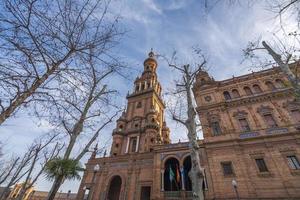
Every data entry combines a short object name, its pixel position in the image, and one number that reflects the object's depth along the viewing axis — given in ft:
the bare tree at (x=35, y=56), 13.50
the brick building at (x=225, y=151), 51.39
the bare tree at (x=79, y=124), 22.92
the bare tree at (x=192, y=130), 25.81
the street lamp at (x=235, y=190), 45.71
